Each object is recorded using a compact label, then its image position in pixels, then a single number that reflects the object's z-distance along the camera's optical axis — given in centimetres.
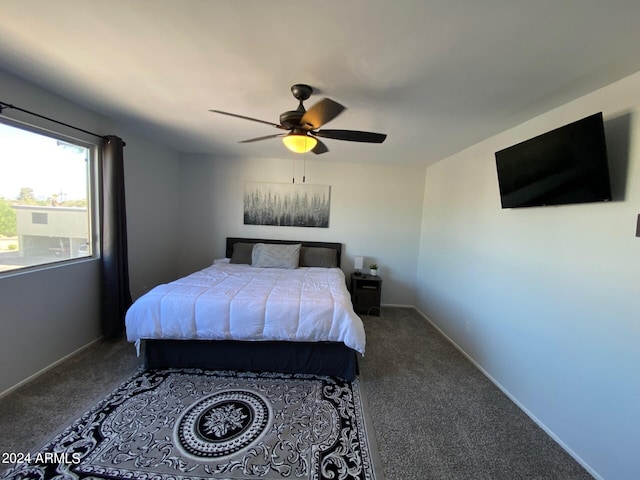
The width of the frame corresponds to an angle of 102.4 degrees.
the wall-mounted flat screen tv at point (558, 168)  152
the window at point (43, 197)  196
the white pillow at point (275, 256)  376
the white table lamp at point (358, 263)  414
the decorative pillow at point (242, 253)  395
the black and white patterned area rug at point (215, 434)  146
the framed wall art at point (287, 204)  422
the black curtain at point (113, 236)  264
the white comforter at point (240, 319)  221
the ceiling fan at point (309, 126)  174
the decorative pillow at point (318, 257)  398
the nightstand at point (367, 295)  395
